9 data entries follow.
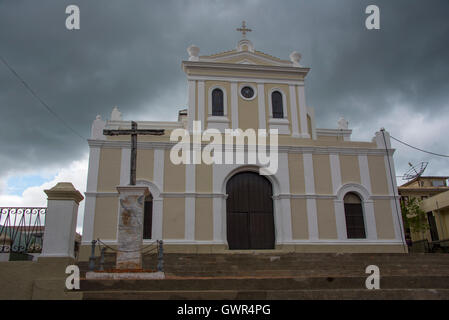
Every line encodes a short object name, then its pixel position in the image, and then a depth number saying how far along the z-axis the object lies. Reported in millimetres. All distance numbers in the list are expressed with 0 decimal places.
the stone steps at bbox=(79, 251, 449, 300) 8258
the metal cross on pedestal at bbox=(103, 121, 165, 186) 11195
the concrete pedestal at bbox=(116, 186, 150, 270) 10414
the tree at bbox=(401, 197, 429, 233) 25859
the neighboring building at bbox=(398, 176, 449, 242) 25344
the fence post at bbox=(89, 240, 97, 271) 10038
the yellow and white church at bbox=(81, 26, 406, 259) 16781
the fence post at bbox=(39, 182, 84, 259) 8109
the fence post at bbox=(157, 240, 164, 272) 10109
